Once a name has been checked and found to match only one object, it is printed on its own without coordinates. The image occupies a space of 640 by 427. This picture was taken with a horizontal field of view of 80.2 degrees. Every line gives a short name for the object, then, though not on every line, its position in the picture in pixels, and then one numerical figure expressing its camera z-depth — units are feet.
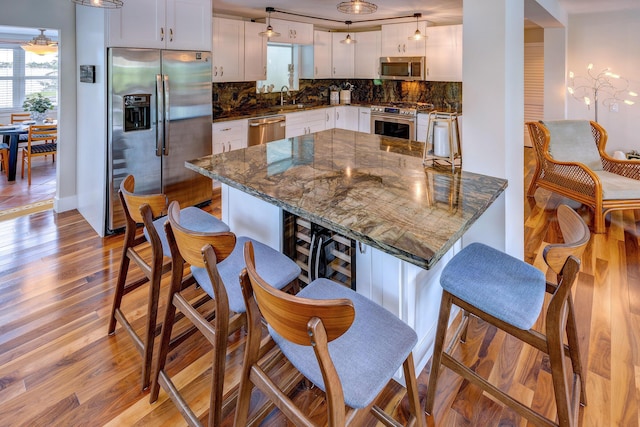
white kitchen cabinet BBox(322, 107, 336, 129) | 20.67
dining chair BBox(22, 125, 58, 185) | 16.89
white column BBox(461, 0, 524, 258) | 6.97
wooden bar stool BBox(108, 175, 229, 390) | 5.61
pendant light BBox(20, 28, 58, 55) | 17.88
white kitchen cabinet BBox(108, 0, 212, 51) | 10.86
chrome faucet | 20.46
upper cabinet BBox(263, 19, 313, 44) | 17.87
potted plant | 19.88
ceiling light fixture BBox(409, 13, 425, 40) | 17.72
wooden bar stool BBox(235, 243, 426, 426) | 2.96
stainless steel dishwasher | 16.48
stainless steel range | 18.98
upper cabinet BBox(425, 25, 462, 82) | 18.19
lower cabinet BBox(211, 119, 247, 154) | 14.98
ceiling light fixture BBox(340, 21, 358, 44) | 19.69
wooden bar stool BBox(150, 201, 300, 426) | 4.17
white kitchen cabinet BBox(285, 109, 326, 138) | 18.48
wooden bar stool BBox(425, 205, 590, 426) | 4.09
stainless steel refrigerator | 11.27
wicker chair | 12.07
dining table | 17.12
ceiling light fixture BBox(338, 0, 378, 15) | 8.90
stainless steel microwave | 19.49
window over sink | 19.39
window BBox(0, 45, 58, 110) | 24.76
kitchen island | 4.42
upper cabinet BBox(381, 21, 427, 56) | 19.32
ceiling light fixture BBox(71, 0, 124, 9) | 7.54
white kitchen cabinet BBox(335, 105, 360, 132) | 21.49
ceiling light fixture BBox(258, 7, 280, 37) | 15.37
